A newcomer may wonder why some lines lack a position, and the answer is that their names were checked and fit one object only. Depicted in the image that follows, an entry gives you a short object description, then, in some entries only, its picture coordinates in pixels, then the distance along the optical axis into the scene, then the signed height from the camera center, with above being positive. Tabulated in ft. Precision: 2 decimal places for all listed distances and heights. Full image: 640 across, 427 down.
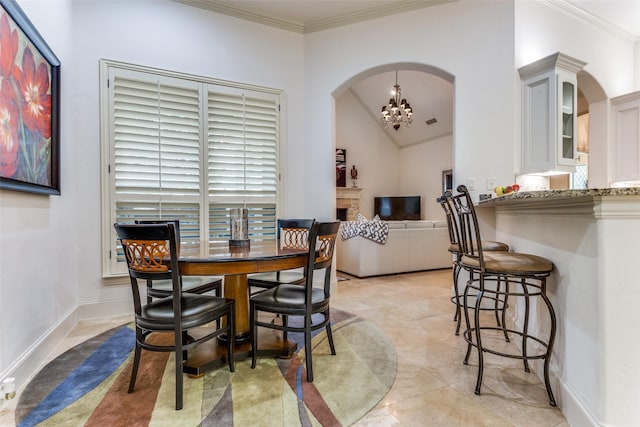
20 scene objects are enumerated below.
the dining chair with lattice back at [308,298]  6.19 -1.69
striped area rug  5.06 -3.14
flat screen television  26.43 +0.46
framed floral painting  5.84 +2.21
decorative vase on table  7.56 -0.29
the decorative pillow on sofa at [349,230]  16.19 -0.81
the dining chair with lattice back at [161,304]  5.23 -1.62
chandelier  19.87 +6.46
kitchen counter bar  4.09 -1.21
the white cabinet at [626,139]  12.79 +2.97
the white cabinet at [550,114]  10.23 +3.20
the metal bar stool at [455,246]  7.59 -0.84
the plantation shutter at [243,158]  11.46 +2.00
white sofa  15.87 -1.90
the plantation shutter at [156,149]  10.16 +2.06
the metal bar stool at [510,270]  5.44 -0.99
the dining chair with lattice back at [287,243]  8.01 -0.80
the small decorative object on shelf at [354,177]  26.68 +3.00
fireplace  25.96 +0.85
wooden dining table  5.67 -1.03
